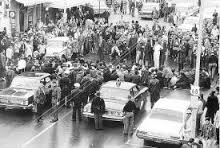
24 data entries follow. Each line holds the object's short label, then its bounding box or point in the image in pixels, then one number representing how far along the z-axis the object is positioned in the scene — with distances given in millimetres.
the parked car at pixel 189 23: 39934
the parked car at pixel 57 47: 30852
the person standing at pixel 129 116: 19328
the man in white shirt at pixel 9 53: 29109
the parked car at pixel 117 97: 20484
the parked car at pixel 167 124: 18109
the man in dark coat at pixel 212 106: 20770
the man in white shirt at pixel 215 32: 35844
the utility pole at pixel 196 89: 17997
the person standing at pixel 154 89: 22453
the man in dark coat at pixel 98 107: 20016
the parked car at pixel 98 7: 47328
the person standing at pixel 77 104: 21094
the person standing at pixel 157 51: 29306
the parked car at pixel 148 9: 48469
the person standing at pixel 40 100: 21062
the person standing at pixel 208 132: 17669
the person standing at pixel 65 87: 22750
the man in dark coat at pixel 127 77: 24219
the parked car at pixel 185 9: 46988
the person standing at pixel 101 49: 31469
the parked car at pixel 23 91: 21453
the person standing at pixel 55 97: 21344
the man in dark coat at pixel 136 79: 24016
